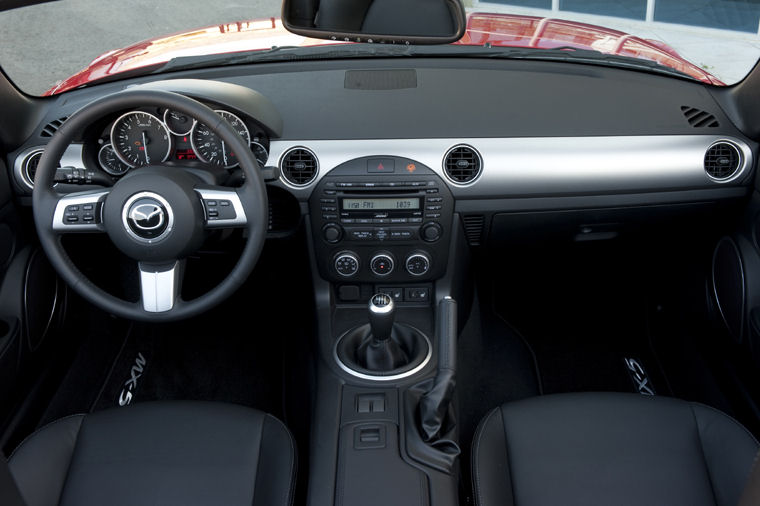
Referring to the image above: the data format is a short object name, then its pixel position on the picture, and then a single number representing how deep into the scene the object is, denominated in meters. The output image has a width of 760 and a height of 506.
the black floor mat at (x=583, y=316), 2.62
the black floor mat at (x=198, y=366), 2.56
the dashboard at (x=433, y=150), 1.97
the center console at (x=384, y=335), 1.68
